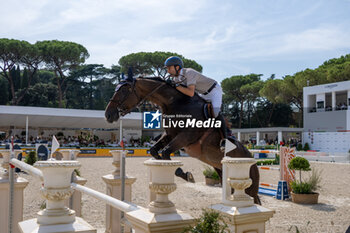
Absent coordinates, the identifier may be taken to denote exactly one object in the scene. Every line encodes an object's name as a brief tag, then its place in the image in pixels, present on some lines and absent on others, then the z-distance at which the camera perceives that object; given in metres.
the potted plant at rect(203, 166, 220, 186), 9.40
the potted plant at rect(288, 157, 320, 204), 7.07
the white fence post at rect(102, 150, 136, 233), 3.37
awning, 22.05
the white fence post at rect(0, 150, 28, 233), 3.07
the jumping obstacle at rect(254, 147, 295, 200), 7.52
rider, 3.14
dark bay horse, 3.13
